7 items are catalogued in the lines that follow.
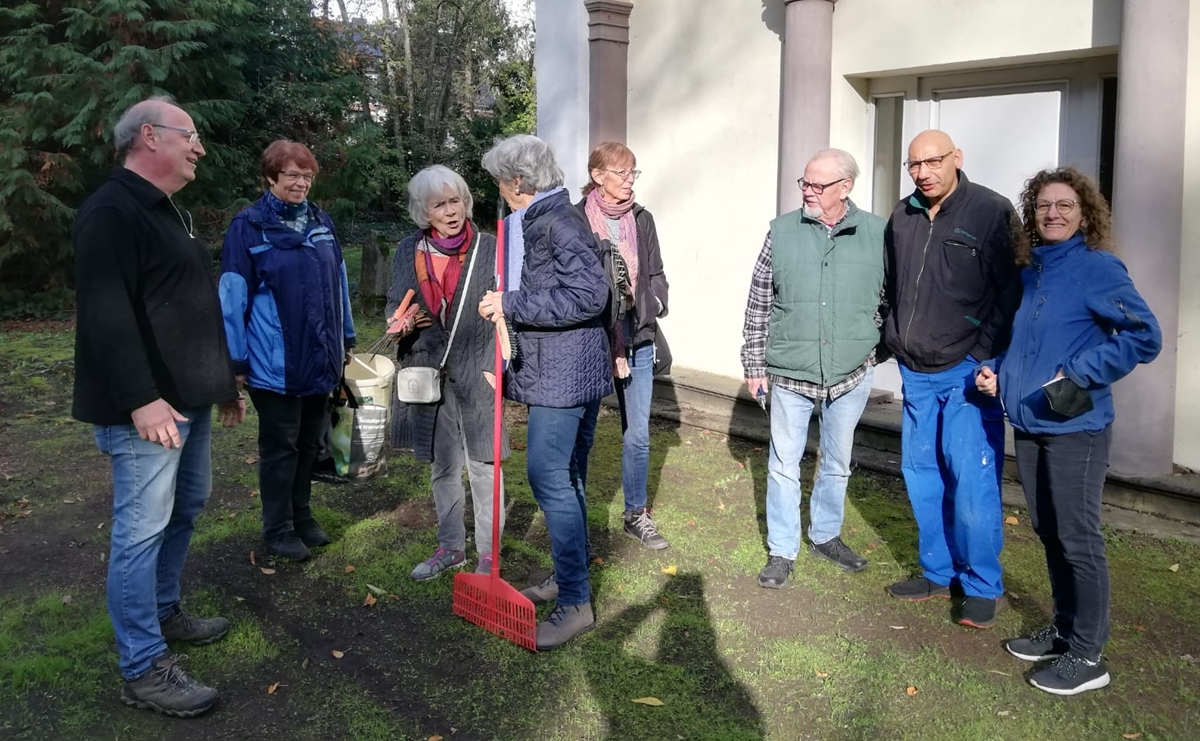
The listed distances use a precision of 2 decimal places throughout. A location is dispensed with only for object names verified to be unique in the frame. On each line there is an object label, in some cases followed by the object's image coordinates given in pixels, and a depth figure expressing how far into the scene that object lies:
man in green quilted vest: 4.40
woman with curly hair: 3.38
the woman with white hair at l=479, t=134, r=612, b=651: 3.76
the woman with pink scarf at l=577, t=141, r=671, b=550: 4.95
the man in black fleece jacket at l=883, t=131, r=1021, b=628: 4.04
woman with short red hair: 4.62
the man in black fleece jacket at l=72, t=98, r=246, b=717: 3.34
